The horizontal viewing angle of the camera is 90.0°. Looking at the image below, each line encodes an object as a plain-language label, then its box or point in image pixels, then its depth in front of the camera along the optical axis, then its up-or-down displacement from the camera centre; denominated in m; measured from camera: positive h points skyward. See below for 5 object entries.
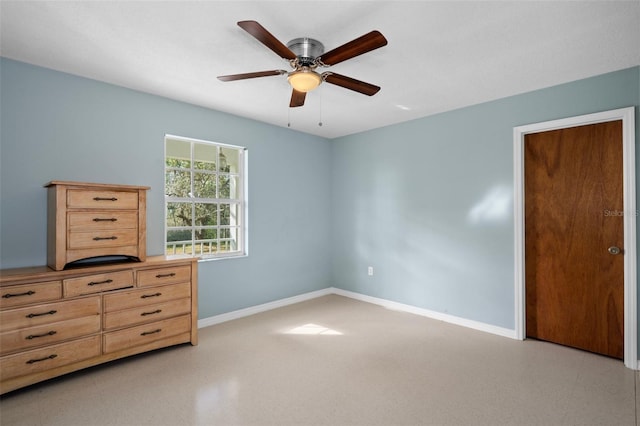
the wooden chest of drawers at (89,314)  2.27 -0.80
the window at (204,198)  3.65 +0.23
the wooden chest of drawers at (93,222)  2.52 -0.04
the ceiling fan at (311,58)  1.84 +1.02
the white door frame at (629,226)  2.70 -0.08
